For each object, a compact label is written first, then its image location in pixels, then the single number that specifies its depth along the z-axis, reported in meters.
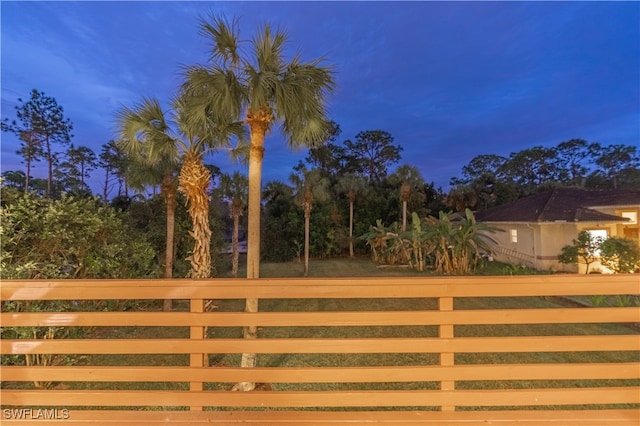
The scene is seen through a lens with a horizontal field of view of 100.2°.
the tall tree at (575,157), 30.91
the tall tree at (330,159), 26.12
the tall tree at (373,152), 28.28
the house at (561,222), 12.00
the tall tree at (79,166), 15.59
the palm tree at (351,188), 20.20
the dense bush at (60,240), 3.65
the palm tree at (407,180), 17.86
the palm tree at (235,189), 12.09
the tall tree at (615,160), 28.27
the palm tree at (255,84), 3.82
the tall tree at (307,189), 14.09
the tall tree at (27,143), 12.36
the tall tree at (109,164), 17.77
